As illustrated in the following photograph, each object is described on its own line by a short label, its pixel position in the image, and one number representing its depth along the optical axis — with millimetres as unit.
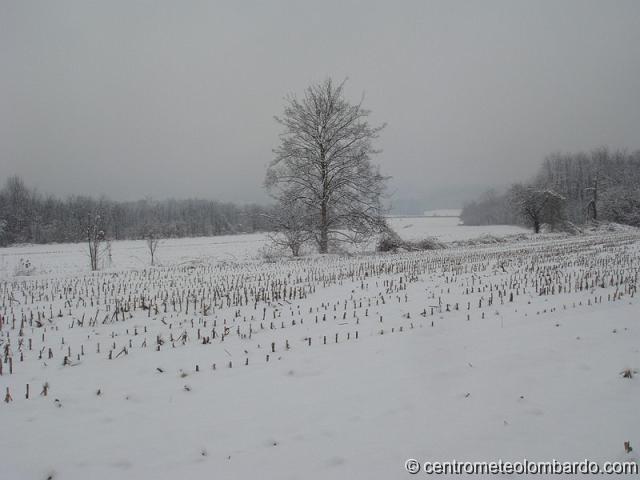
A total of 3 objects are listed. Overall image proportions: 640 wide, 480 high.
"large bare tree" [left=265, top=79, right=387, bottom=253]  20641
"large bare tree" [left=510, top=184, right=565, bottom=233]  42531
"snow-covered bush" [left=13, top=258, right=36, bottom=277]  15828
